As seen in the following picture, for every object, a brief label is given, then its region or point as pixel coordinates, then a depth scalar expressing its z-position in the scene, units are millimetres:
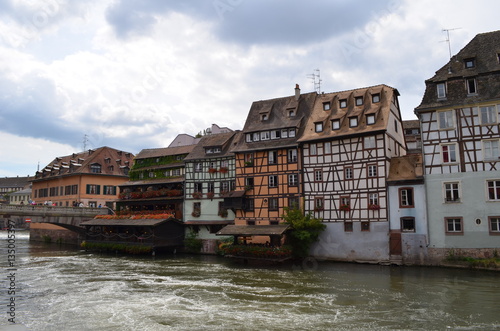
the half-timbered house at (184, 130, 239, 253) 39656
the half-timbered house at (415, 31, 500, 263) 27172
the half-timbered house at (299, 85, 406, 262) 31008
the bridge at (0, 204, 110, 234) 45194
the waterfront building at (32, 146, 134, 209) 57031
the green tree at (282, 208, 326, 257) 32000
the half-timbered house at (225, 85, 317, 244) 35406
